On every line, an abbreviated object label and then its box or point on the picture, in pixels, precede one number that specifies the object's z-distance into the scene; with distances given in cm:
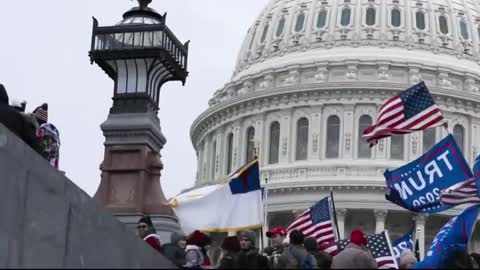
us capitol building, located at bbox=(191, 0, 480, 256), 6694
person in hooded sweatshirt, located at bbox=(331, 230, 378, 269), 1142
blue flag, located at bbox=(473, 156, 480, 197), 1715
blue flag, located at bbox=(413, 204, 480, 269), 1644
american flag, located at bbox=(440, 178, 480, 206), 1678
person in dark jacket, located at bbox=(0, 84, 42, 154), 1376
